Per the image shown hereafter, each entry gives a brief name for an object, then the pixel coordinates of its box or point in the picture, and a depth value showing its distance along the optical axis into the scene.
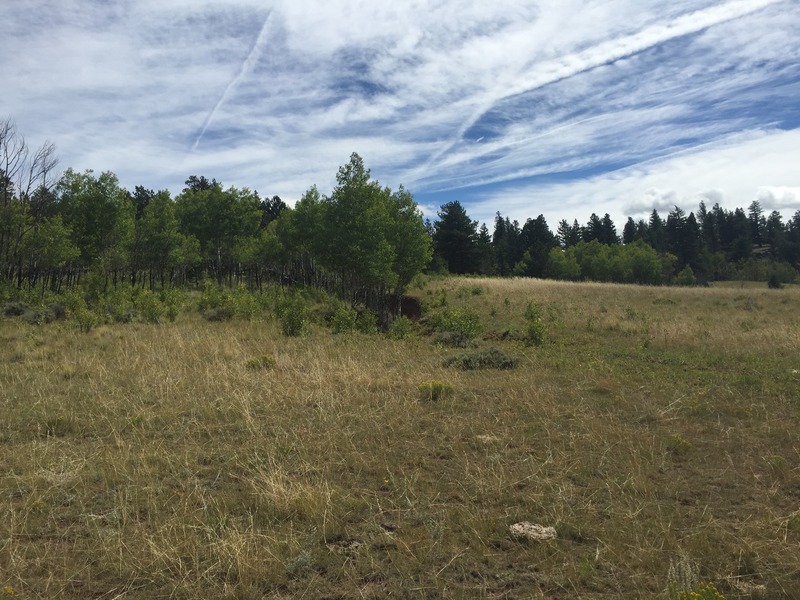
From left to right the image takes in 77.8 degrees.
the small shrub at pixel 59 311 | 18.79
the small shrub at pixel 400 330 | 17.48
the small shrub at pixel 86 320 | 15.11
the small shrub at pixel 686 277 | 76.38
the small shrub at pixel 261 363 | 9.88
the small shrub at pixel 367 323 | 19.50
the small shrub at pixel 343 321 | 18.39
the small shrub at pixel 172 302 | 18.69
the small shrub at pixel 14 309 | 19.20
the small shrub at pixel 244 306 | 20.22
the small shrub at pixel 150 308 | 17.95
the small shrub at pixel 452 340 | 15.33
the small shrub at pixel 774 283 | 49.34
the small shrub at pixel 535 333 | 16.14
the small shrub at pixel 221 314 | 19.92
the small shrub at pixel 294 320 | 15.64
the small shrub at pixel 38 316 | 16.98
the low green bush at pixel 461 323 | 16.95
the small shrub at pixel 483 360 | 10.70
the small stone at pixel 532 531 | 3.84
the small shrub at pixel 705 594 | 2.75
